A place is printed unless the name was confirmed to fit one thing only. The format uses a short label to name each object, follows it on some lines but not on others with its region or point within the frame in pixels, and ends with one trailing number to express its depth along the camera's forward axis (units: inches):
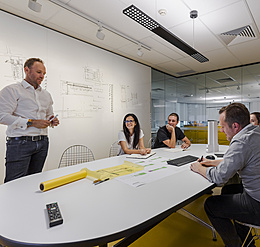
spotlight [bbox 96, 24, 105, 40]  109.4
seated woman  111.3
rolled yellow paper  45.1
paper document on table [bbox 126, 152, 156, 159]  83.4
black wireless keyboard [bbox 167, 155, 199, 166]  71.7
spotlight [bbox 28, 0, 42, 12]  79.8
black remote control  30.5
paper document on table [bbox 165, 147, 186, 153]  103.7
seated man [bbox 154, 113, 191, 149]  118.2
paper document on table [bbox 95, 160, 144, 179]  57.1
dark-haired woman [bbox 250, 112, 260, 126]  130.2
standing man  73.2
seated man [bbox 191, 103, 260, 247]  50.1
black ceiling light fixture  77.1
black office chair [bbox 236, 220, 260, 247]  48.9
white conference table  28.1
